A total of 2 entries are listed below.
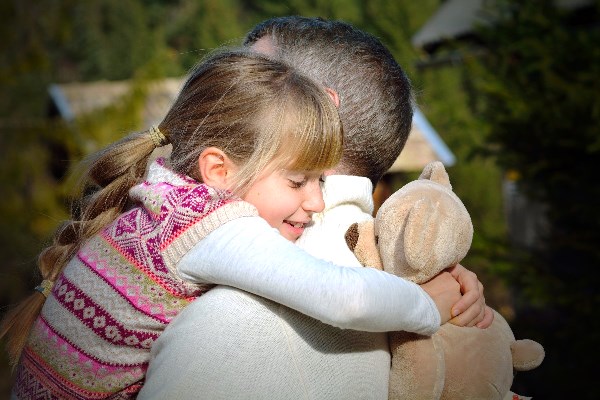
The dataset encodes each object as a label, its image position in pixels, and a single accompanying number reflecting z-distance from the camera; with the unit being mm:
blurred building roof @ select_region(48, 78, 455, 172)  9508
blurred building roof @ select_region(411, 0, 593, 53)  9524
